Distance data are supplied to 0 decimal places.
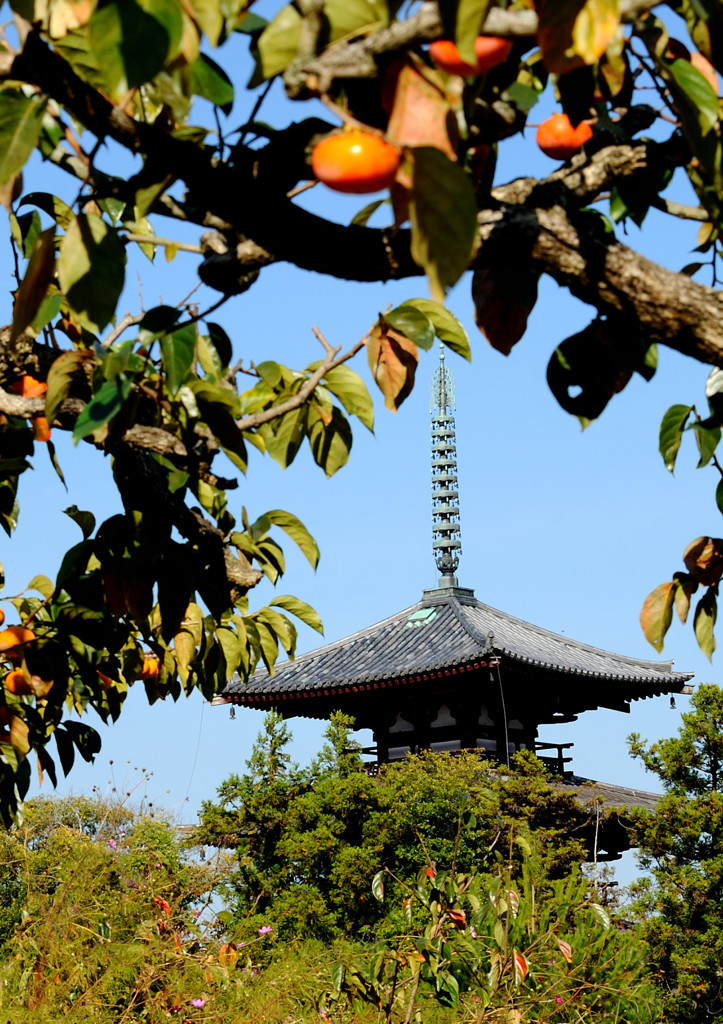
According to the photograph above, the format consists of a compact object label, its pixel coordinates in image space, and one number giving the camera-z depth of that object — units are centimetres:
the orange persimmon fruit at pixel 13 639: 418
